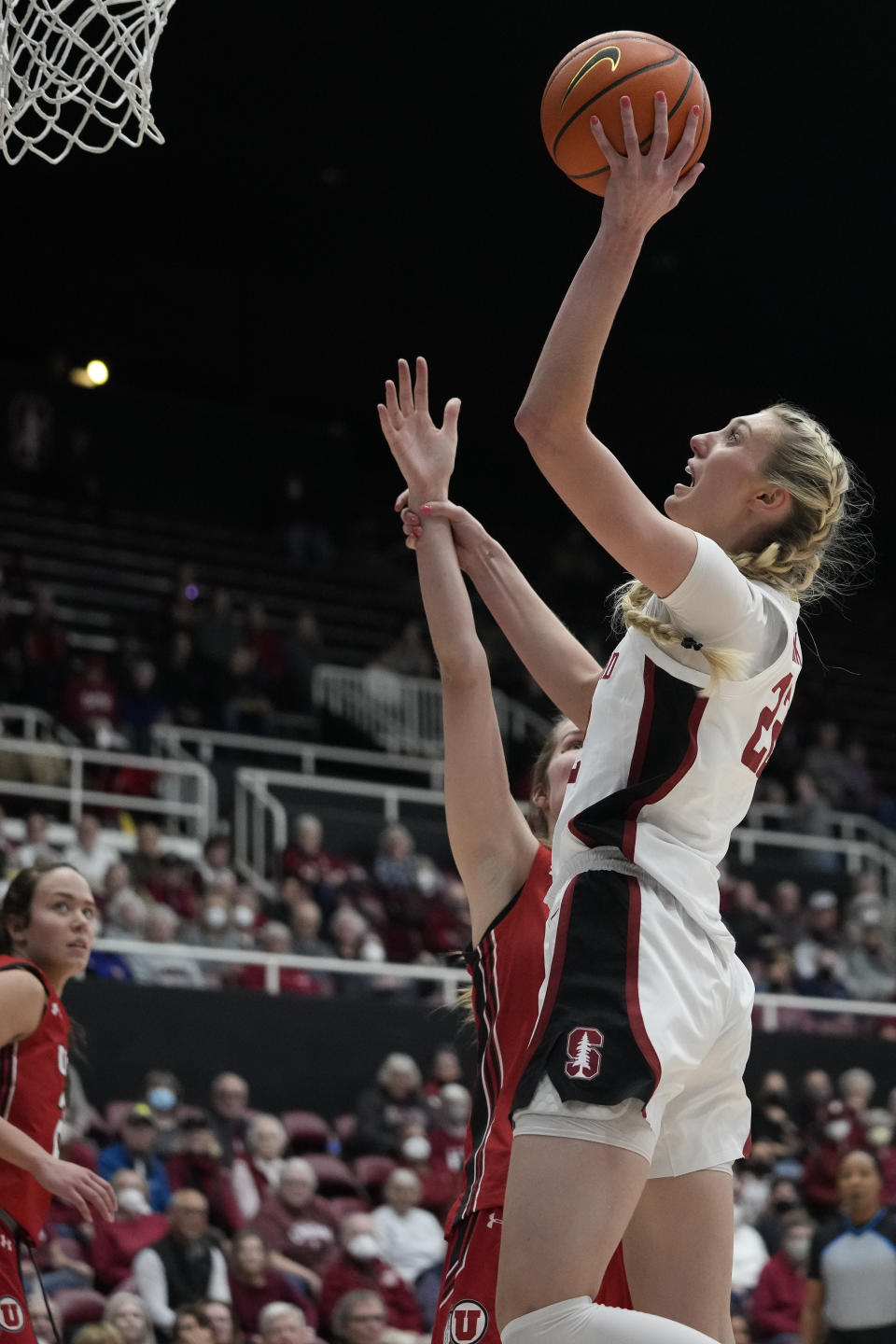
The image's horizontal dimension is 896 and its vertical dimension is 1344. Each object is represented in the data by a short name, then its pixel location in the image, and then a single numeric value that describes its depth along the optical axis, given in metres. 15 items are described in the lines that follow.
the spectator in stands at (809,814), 16.34
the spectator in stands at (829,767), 17.61
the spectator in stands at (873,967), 13.70
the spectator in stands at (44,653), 14.02
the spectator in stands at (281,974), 11.16
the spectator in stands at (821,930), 13.82
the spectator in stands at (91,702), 13.96
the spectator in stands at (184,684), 14.88
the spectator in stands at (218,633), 15.82
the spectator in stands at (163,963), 10.68
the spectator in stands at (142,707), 14.27
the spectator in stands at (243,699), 15.26
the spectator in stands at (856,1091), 11.50
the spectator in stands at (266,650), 16.08
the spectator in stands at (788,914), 13.95
